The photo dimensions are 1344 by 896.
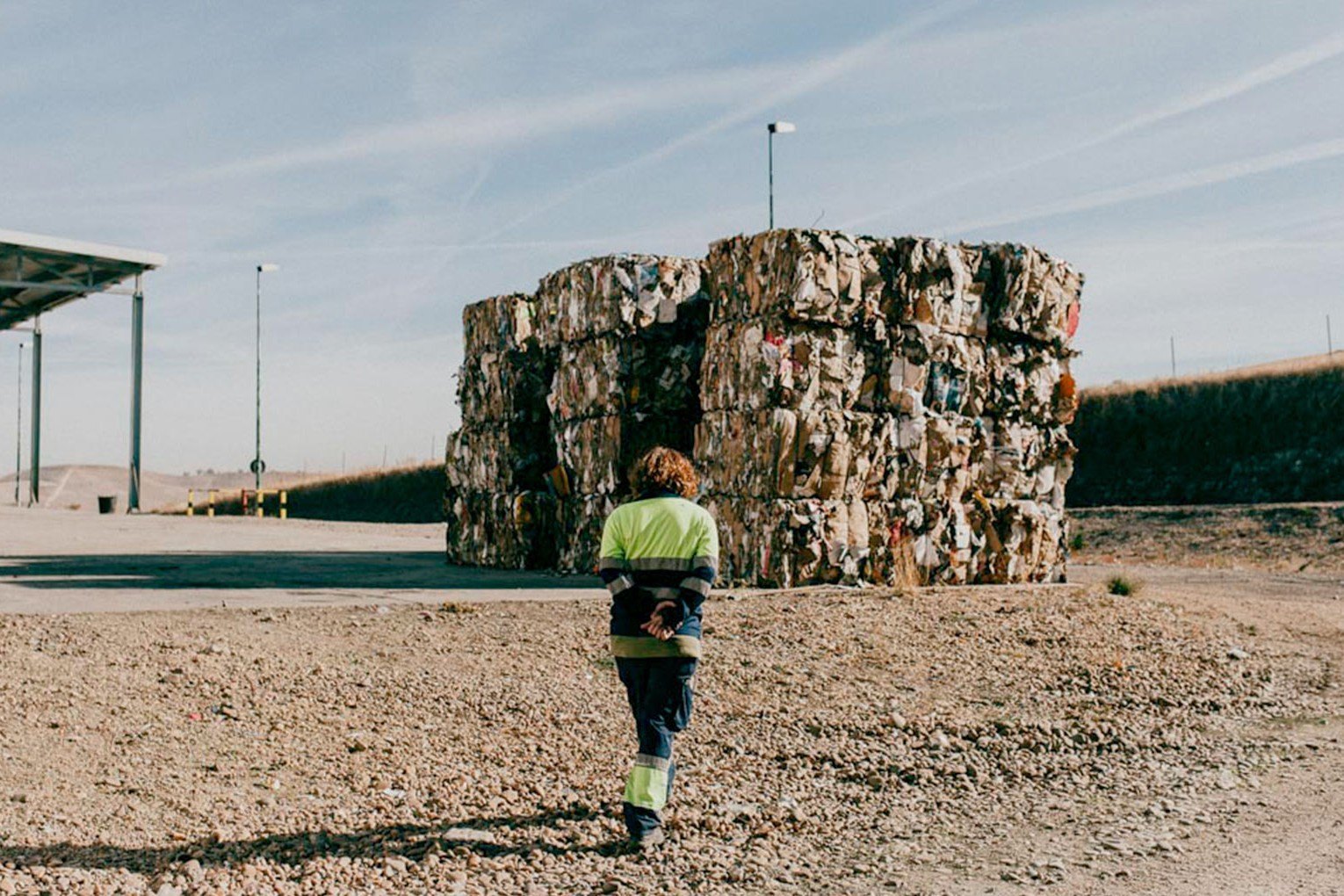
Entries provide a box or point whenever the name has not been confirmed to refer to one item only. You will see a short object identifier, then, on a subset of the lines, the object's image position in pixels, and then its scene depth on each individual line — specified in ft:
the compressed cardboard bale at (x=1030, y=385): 54.03
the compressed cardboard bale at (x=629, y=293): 54.08
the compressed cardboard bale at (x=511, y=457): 61.36
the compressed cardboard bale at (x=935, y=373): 50.65
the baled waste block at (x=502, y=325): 62.34
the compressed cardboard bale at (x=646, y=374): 54.34
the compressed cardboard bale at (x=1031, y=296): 53.52
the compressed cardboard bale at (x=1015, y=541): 53.31
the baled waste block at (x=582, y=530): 55.06
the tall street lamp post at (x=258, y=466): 141.49
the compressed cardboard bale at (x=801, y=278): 48.08
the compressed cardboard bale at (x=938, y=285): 50.65
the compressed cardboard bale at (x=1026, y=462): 54.34
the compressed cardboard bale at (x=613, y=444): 54.08
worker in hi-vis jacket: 20.07
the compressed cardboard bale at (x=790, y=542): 48.32
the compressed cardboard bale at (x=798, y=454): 48.21
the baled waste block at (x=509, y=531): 59.57
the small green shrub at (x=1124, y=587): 49.01
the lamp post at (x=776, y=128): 83.35
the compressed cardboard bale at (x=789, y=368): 48.26
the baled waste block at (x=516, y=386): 61.26
